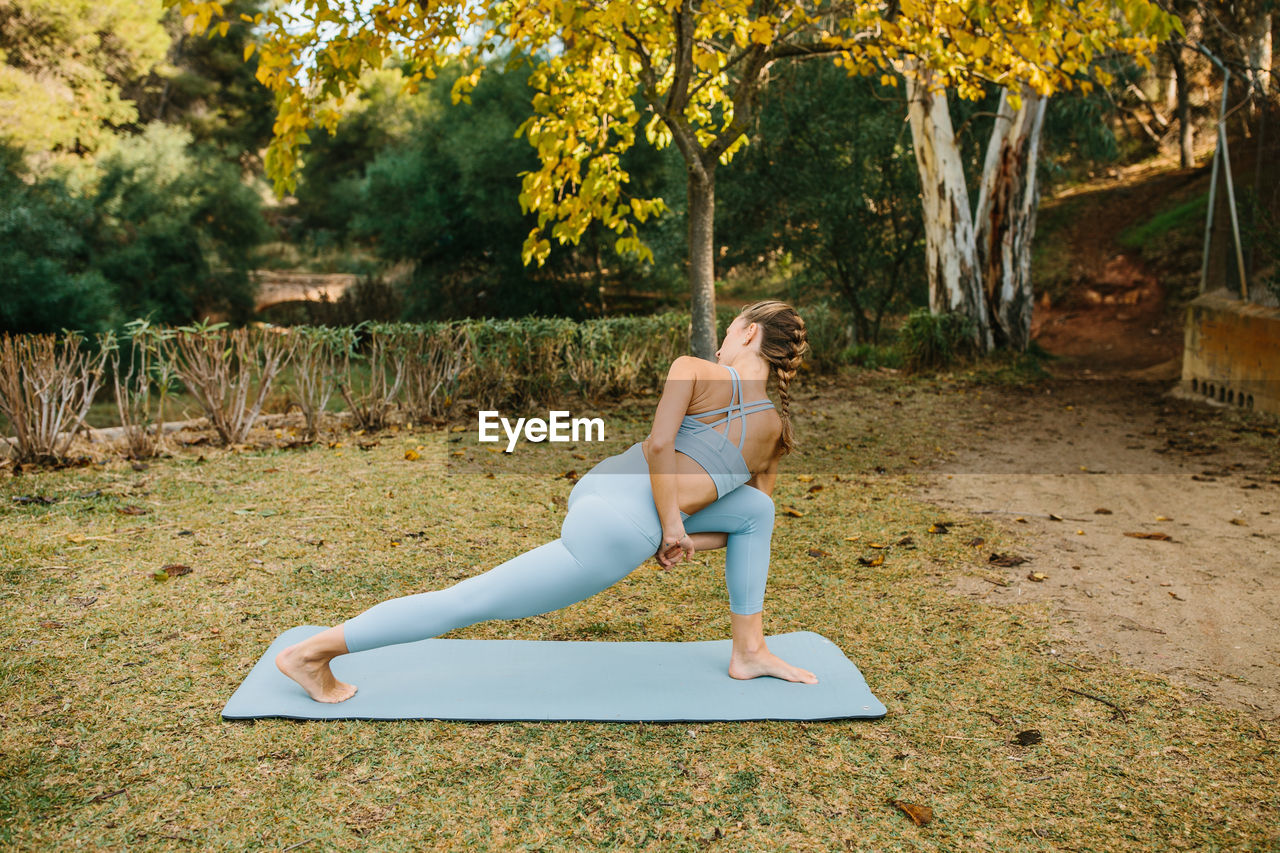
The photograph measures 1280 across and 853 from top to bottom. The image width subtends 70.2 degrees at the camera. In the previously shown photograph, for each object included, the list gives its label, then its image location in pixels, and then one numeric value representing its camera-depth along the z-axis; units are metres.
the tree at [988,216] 12.58
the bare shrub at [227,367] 6.94
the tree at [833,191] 15.06
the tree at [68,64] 19.30
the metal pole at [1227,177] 9.83
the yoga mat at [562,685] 3.04
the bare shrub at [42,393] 6.16
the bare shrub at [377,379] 8.00
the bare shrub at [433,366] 8.17
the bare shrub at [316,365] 7.48
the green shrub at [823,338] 11.96
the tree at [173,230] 19.53
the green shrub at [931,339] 12.48
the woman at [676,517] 2.91
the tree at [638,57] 6.05
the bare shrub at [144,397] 6.61
